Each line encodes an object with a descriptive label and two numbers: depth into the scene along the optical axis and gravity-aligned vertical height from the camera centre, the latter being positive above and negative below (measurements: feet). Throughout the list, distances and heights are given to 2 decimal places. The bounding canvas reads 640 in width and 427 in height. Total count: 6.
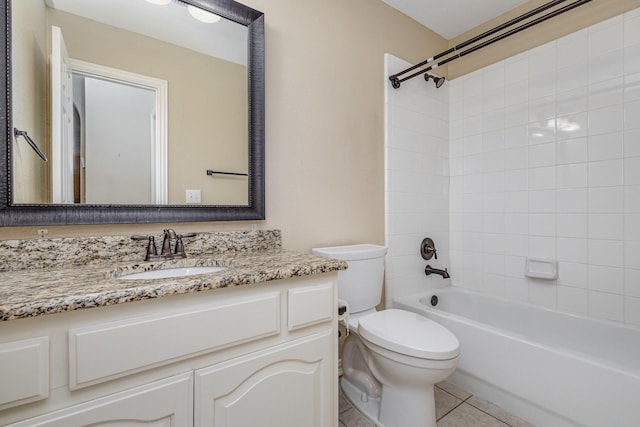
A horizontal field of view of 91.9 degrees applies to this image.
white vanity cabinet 2.22 -1.30
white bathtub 4.05 -2.42
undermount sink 3.50 -0.73
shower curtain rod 4.15 +2.77
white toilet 4.10 -1.95
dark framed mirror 3.23 +0.66
